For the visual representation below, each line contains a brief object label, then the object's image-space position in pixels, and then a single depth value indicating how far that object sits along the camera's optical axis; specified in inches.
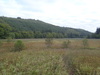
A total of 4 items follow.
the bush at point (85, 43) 699.4
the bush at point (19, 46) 532.8
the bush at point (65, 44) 668.6
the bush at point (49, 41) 684.0
